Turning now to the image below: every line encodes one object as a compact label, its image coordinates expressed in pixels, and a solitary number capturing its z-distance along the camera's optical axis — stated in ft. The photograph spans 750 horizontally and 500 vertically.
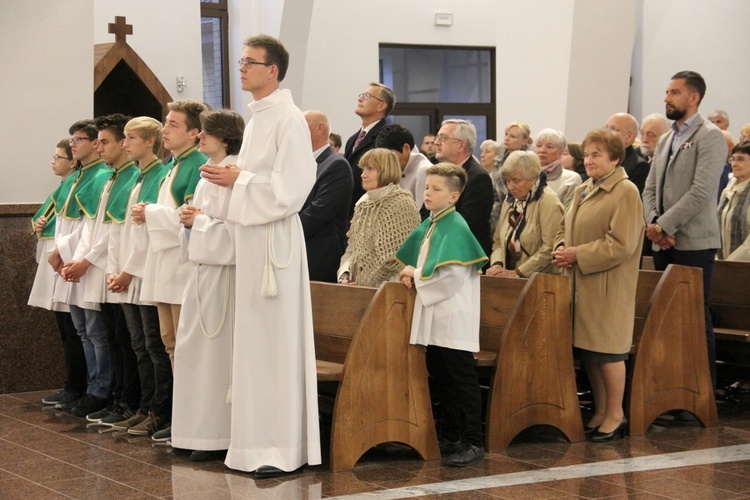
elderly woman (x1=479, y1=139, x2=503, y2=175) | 27.30
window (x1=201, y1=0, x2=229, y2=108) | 44.78
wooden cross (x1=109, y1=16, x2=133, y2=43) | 32.55
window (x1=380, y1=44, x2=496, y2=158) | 47.93
